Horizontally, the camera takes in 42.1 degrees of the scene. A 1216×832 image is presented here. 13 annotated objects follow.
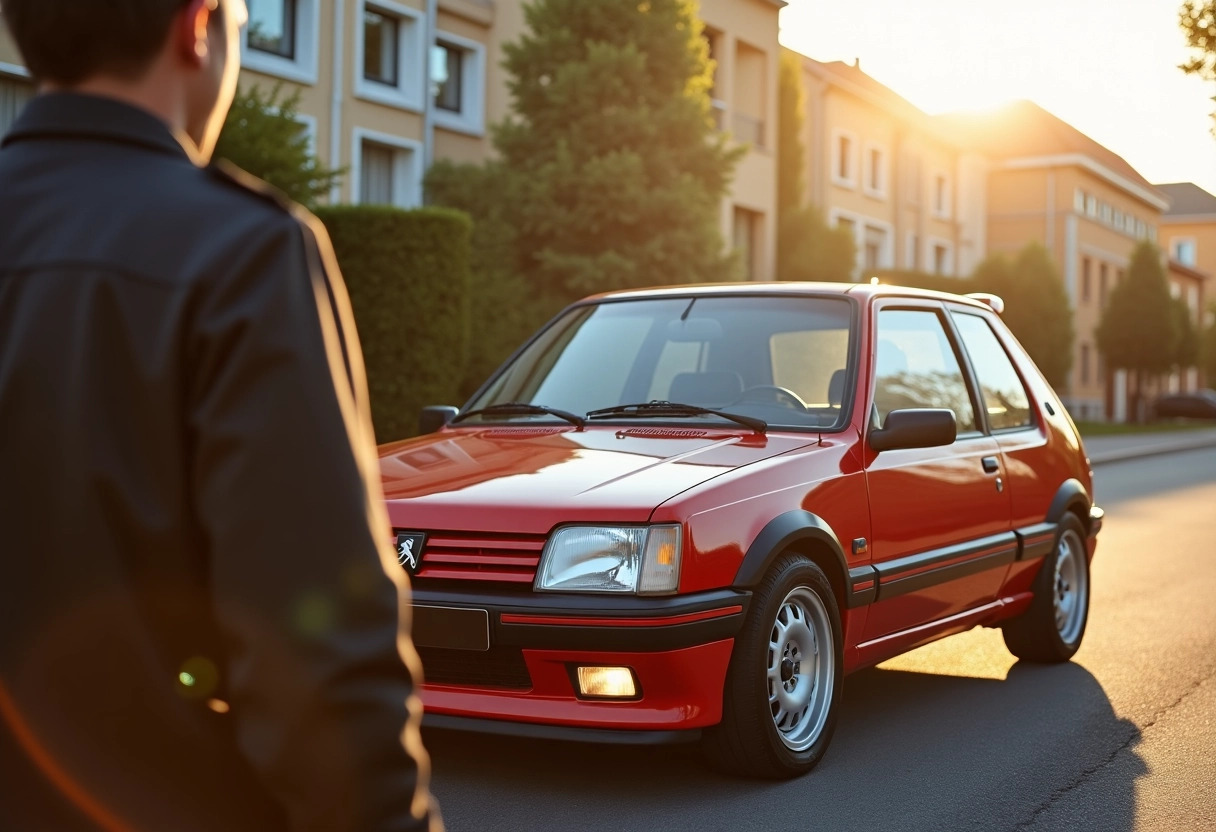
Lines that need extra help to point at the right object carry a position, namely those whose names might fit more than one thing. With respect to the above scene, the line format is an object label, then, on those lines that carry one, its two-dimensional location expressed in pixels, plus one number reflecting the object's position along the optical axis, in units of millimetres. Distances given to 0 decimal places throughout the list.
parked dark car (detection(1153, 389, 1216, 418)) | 66938
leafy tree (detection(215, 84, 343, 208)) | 16297
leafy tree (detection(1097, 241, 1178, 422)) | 59594
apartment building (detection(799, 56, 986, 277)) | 45719
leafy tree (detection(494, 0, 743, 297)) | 21719
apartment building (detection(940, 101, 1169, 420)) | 63312
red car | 4852
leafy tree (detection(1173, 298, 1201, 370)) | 61719
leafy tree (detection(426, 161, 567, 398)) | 21328
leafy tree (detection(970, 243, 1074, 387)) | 46625
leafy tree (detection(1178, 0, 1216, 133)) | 18172
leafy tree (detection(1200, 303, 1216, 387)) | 80938
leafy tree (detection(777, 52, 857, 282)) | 37969
